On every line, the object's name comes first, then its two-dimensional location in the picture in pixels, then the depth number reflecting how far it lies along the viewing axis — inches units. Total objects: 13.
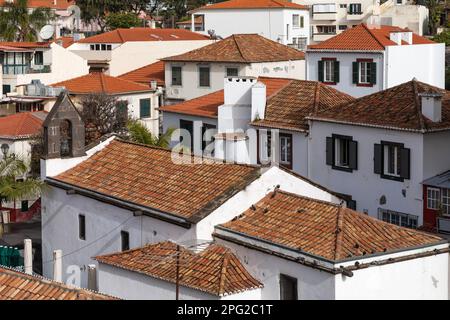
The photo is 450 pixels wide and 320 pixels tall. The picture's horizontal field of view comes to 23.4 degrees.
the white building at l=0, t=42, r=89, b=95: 2578.7
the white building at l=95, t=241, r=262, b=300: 972.6
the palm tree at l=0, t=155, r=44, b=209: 1444.1
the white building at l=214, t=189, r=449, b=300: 925.2
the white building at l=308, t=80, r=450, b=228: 1296.8
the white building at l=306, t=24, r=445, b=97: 2057.1
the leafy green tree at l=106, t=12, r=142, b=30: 4079.7
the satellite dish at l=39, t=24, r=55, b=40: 2970.0
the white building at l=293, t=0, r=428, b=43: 3905.0
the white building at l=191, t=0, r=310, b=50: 3191.4
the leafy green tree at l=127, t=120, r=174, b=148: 1633.9
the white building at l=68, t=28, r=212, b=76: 2763.3
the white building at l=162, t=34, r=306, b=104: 2245.3
